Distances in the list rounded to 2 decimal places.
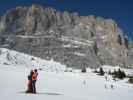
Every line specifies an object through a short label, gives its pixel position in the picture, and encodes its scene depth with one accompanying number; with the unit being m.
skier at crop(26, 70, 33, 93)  21.09
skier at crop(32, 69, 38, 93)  21.09
